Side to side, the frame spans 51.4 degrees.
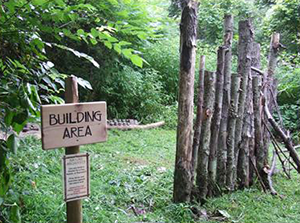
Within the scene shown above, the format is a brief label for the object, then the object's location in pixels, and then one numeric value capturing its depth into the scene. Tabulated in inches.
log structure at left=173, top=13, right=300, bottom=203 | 119.3
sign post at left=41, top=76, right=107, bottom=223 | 63.8
